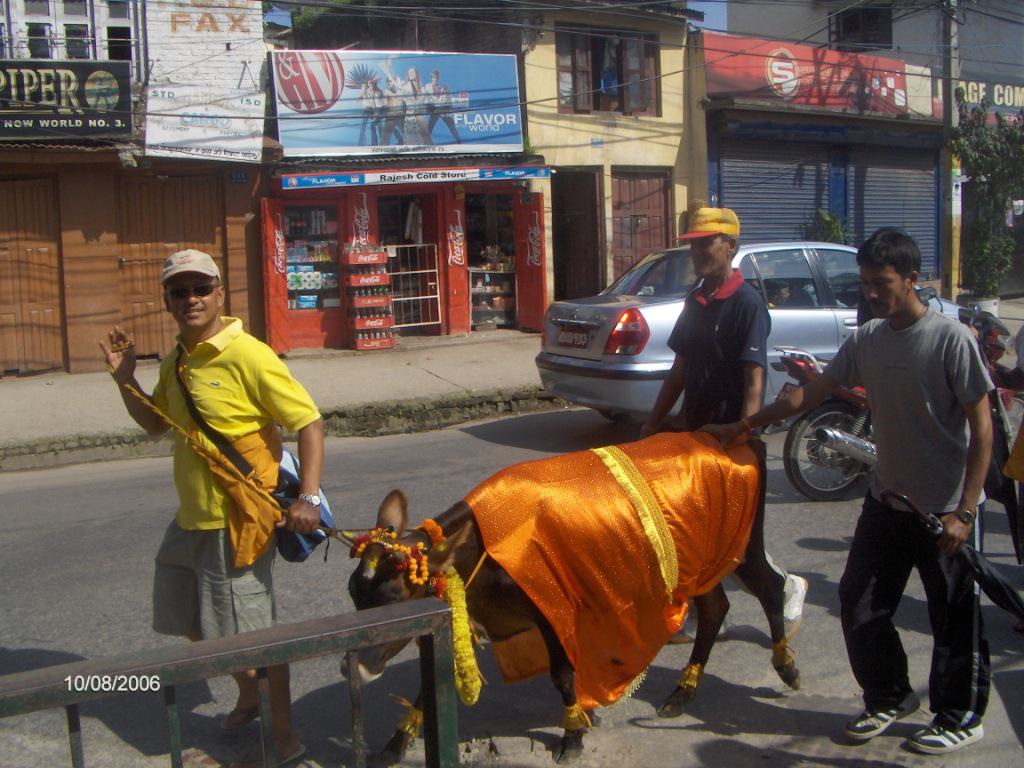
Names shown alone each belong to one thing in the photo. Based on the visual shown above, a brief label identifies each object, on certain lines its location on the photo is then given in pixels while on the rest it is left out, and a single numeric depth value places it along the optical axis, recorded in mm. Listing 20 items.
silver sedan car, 8328
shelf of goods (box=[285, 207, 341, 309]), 14453
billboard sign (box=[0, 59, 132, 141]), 12078
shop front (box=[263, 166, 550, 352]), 14328
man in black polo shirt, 4148
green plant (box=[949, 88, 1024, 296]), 20531
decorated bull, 3076
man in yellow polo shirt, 3436
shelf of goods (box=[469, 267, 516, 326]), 16219
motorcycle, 6906
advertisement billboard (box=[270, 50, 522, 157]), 14086
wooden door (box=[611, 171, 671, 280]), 17219
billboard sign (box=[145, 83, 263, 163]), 12992
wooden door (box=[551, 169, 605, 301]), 17047
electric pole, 20453
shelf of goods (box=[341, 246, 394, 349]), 14398
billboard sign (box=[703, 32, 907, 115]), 18062
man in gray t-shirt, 3391
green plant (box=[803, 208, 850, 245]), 19312
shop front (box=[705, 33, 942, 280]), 18281
